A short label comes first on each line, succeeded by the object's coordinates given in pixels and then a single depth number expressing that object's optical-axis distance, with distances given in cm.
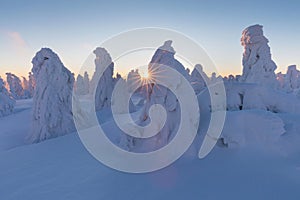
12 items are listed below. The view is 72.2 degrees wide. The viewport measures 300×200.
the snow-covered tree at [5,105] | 2478
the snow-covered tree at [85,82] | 4460
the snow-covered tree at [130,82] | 2279
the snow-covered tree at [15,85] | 4869
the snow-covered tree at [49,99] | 1405
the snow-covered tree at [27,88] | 5574
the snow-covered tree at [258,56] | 1967
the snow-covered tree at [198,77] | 2628
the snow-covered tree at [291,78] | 3819
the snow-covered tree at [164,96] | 798
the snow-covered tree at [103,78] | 2523
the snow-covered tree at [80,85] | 4216
